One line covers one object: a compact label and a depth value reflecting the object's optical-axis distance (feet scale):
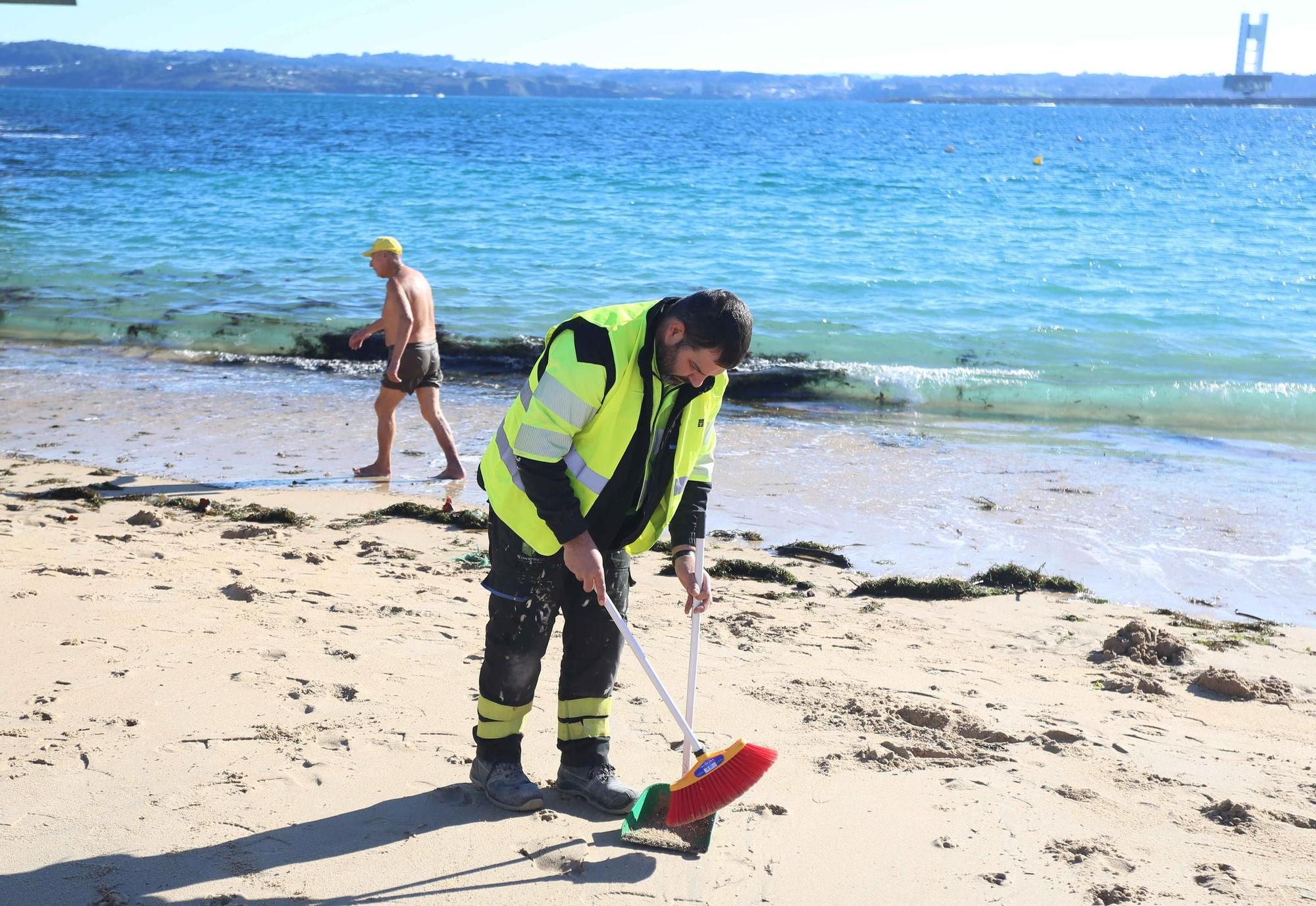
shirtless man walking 24.14
